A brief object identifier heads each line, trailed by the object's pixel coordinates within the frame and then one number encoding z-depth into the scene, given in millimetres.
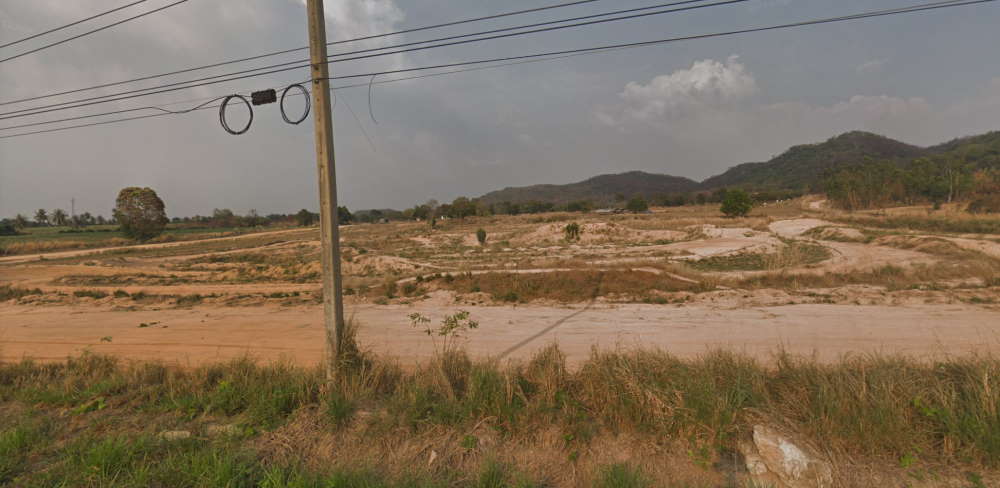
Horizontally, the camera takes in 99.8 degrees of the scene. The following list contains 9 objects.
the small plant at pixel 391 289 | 20419
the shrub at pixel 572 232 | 48312
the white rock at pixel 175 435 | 5364
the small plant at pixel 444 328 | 10806
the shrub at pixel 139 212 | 62688
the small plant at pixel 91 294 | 22797
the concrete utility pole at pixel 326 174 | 6570
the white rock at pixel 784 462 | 4457
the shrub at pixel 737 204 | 65500
